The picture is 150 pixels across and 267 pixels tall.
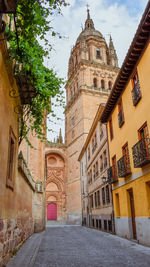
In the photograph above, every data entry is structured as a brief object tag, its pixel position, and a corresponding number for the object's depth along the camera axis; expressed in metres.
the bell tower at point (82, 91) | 39.47
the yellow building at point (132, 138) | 9.04
